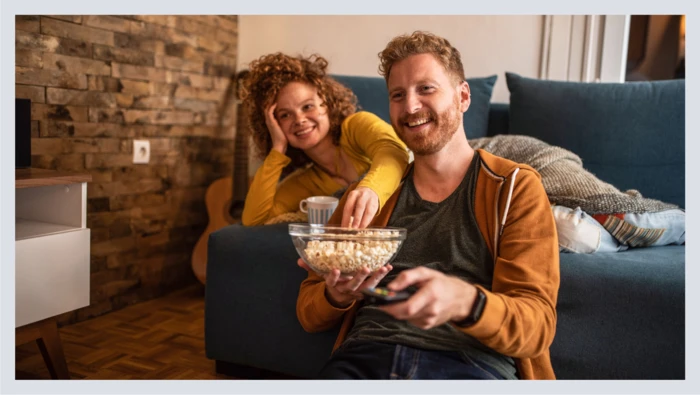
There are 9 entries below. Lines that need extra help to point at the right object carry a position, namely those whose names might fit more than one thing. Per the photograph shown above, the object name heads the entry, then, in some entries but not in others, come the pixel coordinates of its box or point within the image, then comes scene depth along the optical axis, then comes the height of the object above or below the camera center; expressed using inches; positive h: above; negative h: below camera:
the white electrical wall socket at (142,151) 109.2 -2.5
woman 81.7 +2.0
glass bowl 41.9 -6.7
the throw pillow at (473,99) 95.7 +7.9
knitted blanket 69.4 -2.6
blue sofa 59.0 -12.3
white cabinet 67.2 -12.5
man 41.4 -7.8
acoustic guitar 120.7 -10.6
